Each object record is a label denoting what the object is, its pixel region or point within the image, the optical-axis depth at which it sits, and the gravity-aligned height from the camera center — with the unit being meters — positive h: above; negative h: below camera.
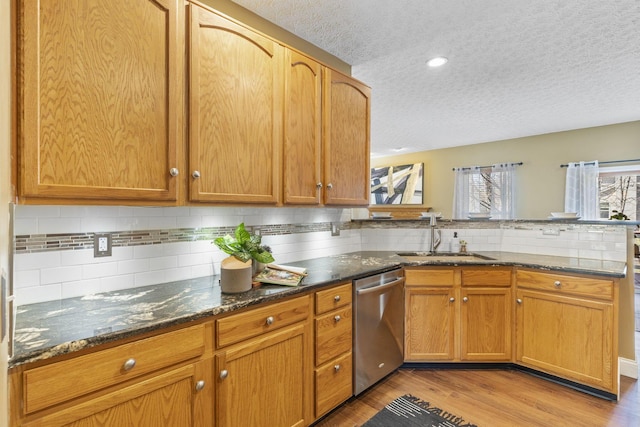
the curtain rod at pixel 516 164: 5.26 +0.83
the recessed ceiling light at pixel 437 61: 2.55 +1.25
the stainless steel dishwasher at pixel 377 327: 2.07 -0.81
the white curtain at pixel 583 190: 4.51 +0.34
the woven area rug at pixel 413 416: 1.87 -1.26
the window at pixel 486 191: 5.40 +0.39
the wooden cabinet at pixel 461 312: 2.48 -0.78
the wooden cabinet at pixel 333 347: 1.81 -0.81
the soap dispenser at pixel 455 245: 2.99 -0.31
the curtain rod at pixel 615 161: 4.23 +0.72
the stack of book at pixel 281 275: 1.72 -0.35
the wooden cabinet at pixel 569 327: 2.12 -0.81
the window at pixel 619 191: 4.42 +0.33
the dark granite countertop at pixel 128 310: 0.99 -0.40
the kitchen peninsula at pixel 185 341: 0.97 -0.50
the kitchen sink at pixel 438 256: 2.92 -0.40
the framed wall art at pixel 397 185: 6.64 +0.61
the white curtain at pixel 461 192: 5.91 +0.40
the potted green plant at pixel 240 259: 1.56 -0.24
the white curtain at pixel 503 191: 5.37 +0.39
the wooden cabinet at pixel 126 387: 0.93 -0.59
